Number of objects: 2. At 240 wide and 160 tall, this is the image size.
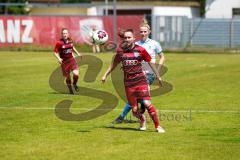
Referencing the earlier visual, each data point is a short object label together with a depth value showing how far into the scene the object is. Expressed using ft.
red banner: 167.53
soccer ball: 59.77
